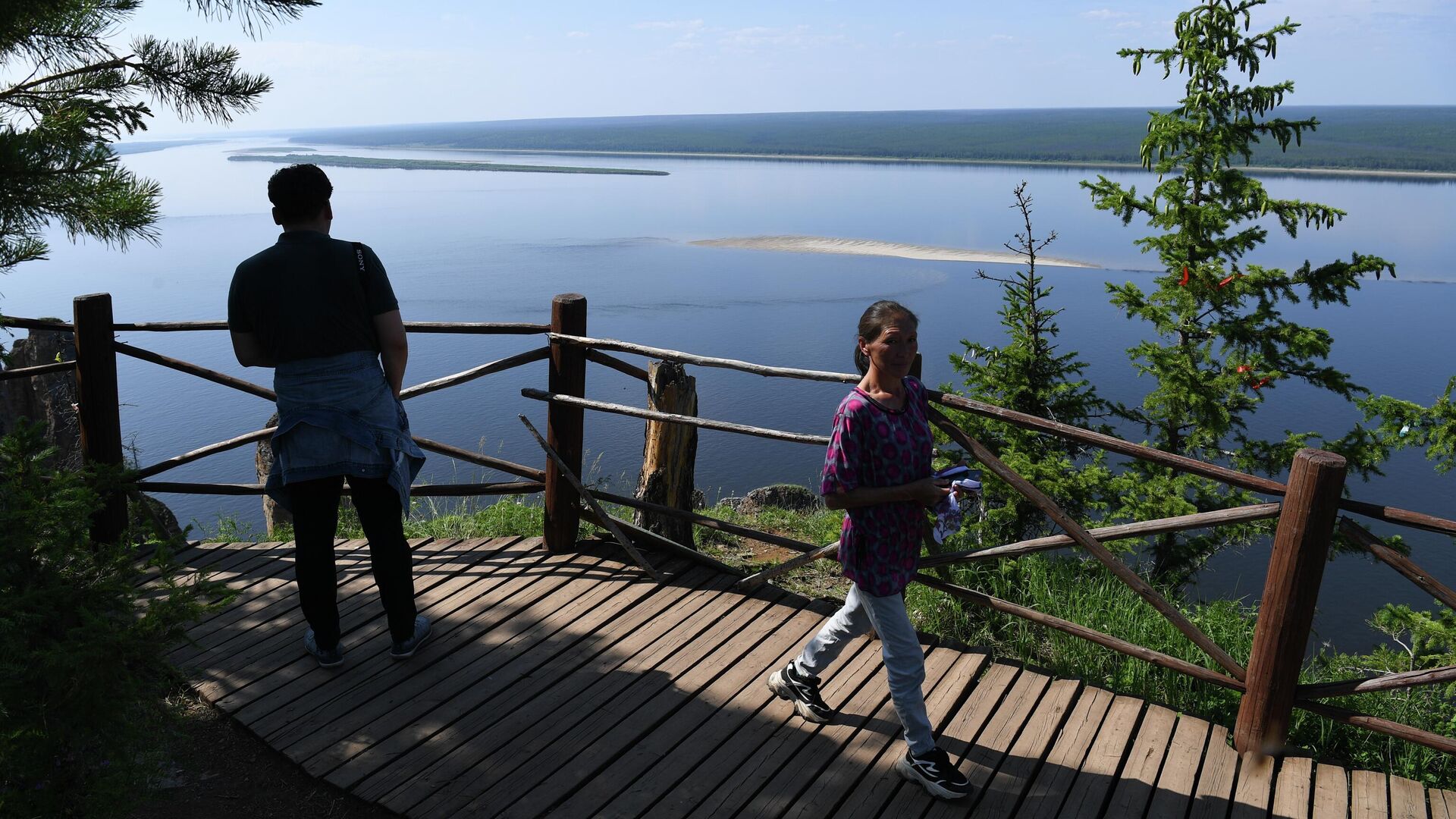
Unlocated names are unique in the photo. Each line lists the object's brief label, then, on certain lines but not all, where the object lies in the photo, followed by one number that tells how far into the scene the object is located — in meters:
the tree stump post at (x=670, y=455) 5.87
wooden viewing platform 3.42
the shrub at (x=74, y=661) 2.43
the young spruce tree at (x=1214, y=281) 7.36
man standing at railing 3.63
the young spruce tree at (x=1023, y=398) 7.02
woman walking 3.21
